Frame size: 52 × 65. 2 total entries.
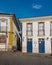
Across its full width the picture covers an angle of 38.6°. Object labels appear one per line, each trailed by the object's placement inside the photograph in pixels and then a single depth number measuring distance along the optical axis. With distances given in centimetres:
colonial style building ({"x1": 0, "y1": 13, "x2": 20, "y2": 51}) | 1442
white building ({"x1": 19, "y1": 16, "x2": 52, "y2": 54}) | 1352
